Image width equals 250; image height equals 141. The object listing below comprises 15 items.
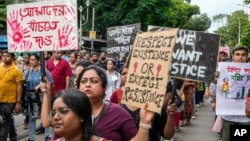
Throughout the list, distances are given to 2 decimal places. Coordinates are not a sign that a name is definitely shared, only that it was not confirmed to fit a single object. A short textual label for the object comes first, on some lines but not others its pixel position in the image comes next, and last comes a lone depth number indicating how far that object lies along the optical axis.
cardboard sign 3.20
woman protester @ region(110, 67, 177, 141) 3.66
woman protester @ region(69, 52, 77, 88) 9.70
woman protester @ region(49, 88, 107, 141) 2.71
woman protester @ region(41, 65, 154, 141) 3.08
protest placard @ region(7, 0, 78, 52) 5.58
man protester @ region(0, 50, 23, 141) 7.13
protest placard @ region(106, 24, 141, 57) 8.88
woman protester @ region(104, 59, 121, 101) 7.64
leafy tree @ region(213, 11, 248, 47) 68.31
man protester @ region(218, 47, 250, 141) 5.26
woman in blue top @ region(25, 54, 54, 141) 7.66
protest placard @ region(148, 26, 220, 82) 3.86
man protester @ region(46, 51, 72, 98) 7.80
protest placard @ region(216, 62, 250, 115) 5.24
